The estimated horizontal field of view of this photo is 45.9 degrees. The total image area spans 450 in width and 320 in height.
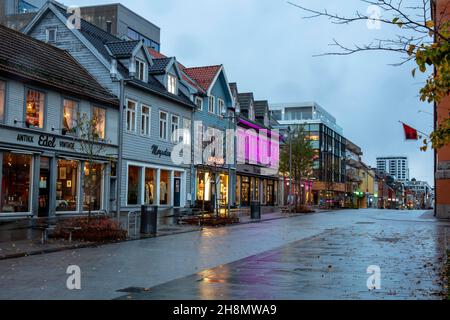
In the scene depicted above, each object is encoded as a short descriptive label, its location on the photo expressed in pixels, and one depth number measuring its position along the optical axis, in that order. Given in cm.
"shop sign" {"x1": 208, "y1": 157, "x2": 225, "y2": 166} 4466
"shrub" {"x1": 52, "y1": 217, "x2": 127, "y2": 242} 1784
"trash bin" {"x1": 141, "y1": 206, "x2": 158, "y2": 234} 2088
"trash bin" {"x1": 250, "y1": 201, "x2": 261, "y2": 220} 3409
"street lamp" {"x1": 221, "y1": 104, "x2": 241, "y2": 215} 4786
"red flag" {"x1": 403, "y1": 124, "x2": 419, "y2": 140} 3444
